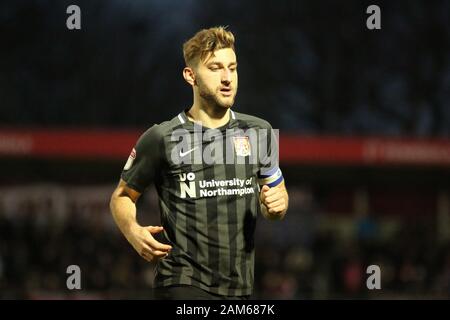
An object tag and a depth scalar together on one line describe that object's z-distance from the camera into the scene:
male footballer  10.41
